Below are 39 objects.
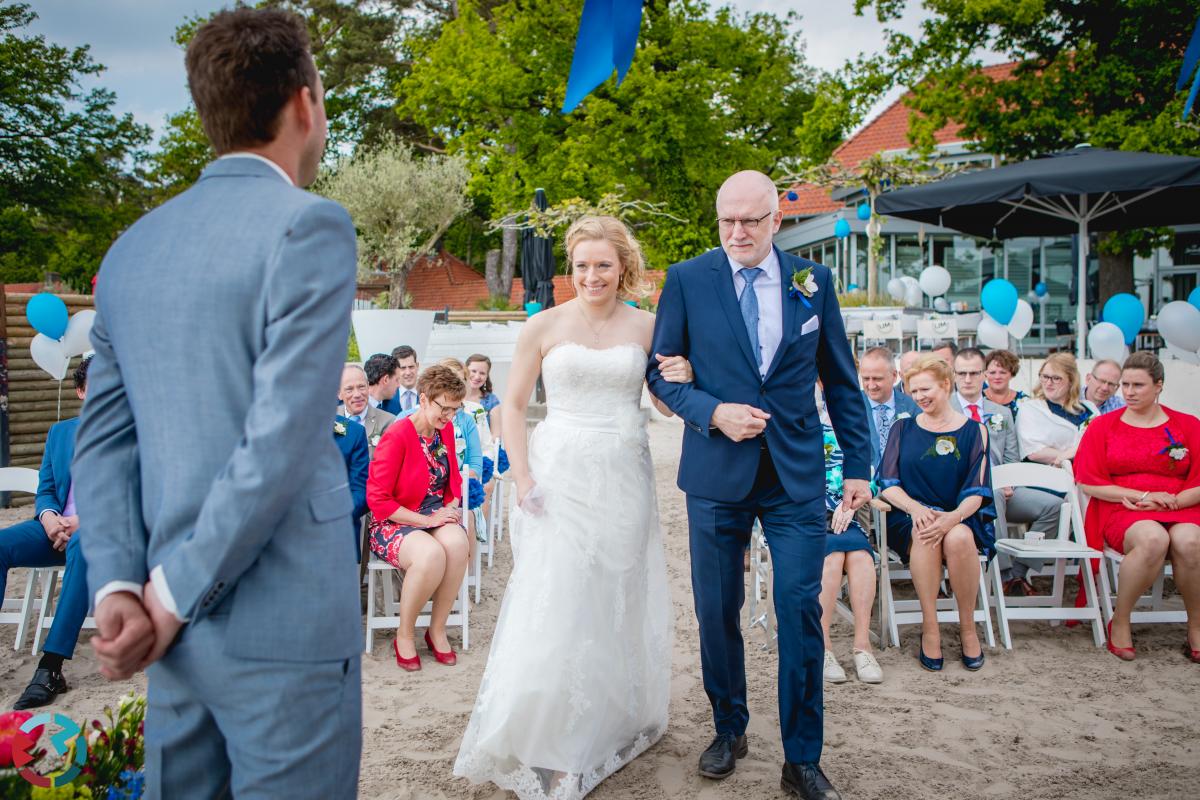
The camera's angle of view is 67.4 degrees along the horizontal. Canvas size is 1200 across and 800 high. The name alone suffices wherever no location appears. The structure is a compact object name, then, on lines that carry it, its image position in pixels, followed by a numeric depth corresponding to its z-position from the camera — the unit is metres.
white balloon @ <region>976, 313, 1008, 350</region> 9.56
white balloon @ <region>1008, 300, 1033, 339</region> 9.47
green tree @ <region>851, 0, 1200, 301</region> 14.66
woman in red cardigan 4.82
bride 3.29
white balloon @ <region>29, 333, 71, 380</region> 8.08
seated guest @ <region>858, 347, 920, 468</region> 5.33
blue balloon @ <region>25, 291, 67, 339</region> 8.05
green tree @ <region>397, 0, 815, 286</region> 21.17
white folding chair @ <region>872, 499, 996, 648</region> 4.89
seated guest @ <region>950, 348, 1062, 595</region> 5.74
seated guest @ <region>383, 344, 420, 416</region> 7.31
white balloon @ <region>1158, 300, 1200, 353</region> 8.12
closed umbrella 13.40
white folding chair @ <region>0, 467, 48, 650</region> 4.85
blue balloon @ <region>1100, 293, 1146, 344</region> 9.21
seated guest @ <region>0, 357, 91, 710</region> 4.30
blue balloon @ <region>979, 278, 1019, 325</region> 9.11
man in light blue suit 1.38
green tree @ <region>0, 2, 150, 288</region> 22.97
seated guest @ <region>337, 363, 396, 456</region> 6.00
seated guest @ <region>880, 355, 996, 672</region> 4.74
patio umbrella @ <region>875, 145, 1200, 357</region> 8.96
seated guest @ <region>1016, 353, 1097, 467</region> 6.20
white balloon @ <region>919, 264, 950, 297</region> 14.23
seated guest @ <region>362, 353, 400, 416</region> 6.60
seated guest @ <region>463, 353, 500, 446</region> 7.01
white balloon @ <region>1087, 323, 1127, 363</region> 8.16
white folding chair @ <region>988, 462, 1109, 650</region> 5.00
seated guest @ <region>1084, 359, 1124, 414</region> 6.38
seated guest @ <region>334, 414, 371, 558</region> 5.22
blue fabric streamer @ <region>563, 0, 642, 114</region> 2.23
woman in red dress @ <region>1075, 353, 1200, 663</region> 4.82
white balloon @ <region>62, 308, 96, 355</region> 8.07
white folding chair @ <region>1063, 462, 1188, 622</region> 5.03
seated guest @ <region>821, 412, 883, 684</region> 4.71
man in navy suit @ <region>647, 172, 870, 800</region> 3.21
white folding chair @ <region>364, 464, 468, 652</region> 4.97
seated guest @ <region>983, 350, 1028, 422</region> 6.36
